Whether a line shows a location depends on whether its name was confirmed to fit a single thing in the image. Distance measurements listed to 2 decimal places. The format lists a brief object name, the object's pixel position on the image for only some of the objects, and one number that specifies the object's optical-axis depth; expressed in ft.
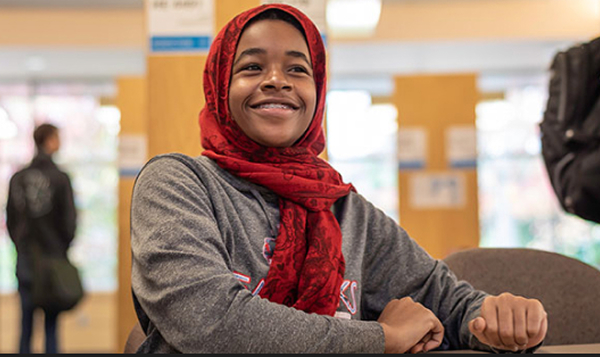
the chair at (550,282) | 5.38
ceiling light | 18.37
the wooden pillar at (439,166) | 18.16
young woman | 3.81
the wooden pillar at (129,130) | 16.20
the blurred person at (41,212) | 15.53
